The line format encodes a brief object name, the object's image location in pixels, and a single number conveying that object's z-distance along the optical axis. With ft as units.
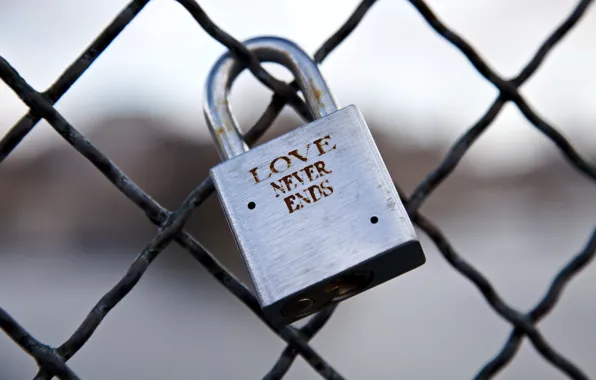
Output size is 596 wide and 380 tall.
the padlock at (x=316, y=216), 0.75
